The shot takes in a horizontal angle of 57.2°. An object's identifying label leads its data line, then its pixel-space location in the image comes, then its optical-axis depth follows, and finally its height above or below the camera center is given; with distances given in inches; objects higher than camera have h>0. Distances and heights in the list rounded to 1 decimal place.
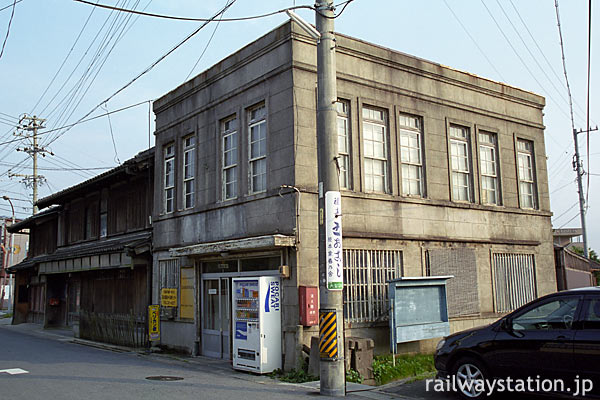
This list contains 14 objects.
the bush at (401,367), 462.5 -74.8
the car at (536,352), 304.2 -42.7
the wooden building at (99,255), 754.2 +48.8
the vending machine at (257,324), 477.1 -35.2
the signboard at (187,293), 633.6 -8.5
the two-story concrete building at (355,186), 515.5 +104.8
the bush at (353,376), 443.2 -75.2
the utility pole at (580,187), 1278.3 +225.2
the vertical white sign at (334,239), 392.8 +31.4
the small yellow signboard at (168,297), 652.1 -13.1
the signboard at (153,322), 663.8 -43.1
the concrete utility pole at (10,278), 1619.5 +49.8
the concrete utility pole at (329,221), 382.0 +44.3
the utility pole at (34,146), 1635.1 +423.1
